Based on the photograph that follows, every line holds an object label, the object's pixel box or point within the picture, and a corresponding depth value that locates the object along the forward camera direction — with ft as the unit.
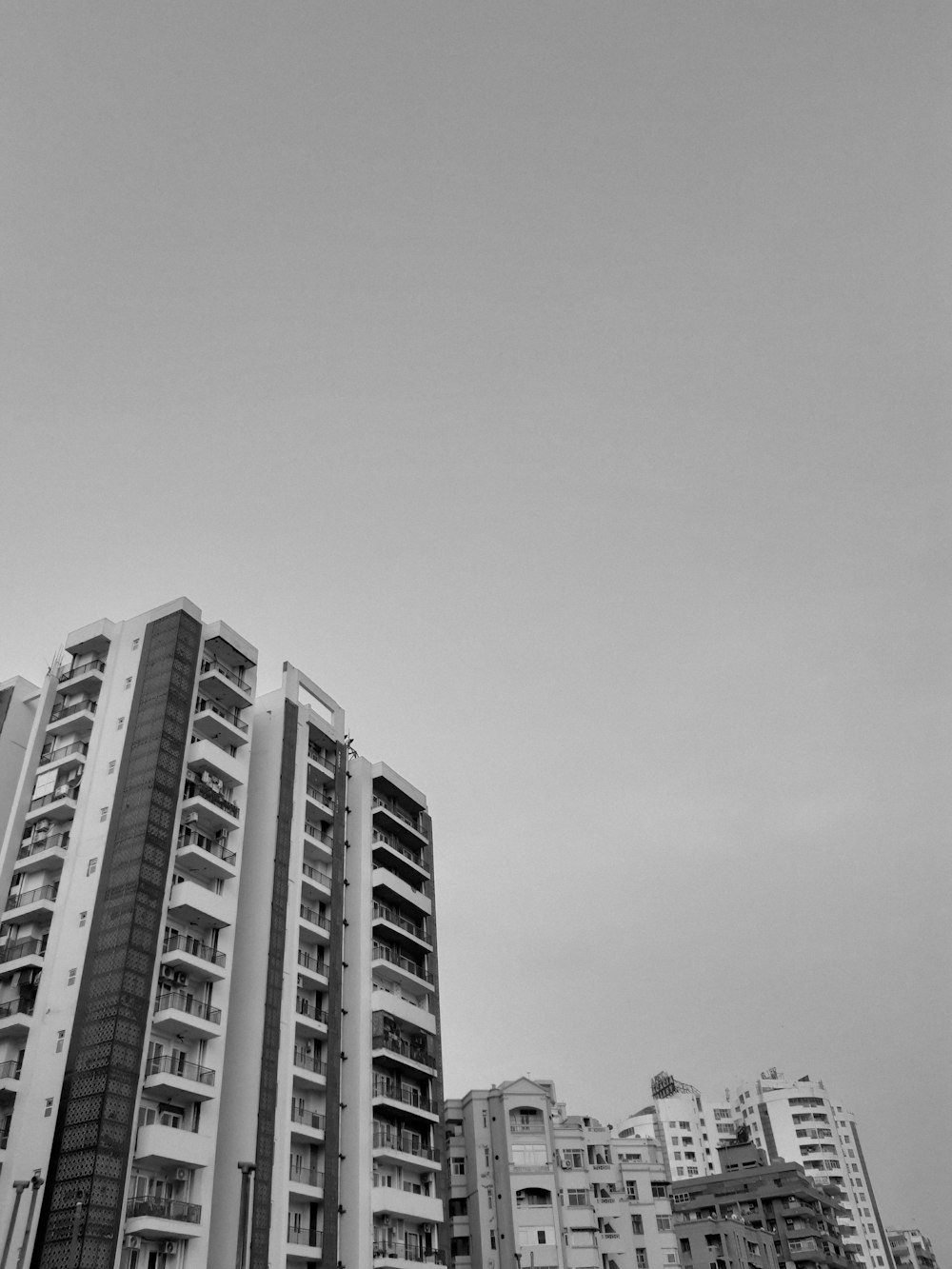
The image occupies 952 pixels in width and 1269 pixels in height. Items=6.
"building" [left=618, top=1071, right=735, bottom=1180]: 528.22
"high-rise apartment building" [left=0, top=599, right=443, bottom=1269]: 157.38
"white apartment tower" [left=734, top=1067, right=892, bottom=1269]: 505.25
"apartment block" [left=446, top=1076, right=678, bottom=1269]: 247.70
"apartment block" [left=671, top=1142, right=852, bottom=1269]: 377.09
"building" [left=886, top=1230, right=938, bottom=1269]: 616.80
